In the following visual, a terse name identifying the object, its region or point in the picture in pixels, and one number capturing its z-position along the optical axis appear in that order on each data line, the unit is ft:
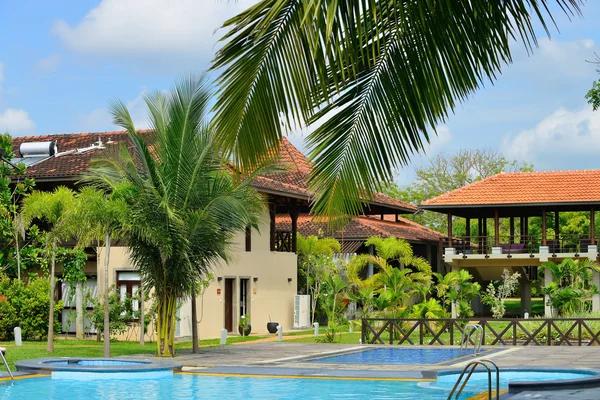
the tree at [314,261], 110.01
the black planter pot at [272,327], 101.27
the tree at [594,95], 57.30
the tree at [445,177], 199.00
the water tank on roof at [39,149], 98.84
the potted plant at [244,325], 95.55
